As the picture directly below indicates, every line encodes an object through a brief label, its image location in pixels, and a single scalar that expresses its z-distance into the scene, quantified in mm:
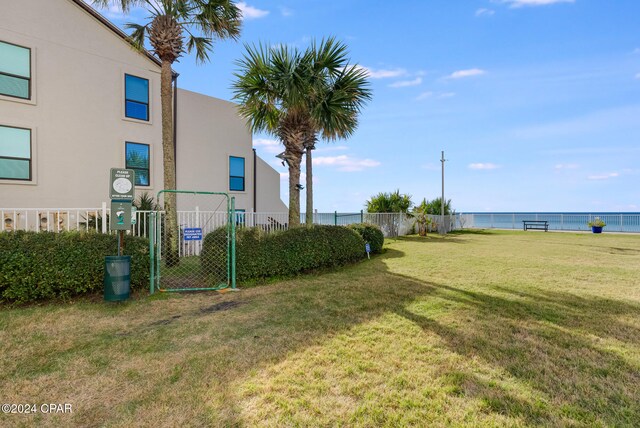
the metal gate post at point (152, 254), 6828
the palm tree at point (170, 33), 9164
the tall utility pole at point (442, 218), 25728
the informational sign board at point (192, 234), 7098
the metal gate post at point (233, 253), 7401
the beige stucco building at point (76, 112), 10594
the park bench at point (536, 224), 27914
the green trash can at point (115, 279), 5949
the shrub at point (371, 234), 12609
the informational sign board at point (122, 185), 6328
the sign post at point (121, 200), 6199
